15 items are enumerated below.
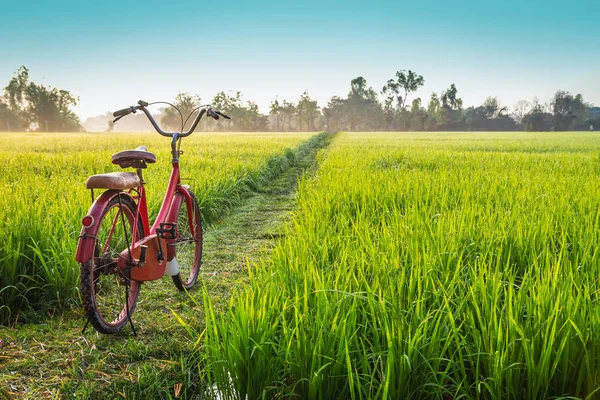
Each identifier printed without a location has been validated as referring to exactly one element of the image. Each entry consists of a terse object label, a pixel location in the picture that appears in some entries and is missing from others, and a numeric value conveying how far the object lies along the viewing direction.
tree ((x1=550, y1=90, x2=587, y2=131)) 72.56
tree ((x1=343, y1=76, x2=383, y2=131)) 93.75
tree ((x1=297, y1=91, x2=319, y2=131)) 91.43
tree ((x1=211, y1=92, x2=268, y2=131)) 88.19
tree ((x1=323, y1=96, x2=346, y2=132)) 92.31
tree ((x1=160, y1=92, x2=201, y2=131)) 91.62
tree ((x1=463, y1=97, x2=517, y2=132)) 81.00
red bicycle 2.25
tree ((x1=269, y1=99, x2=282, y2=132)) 94.44
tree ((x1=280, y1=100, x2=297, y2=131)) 93.84
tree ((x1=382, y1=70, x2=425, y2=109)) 93.75
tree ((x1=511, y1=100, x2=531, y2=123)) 91.11
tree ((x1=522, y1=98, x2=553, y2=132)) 72.88
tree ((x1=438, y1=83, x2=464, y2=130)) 85.88
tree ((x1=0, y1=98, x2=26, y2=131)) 73.19
